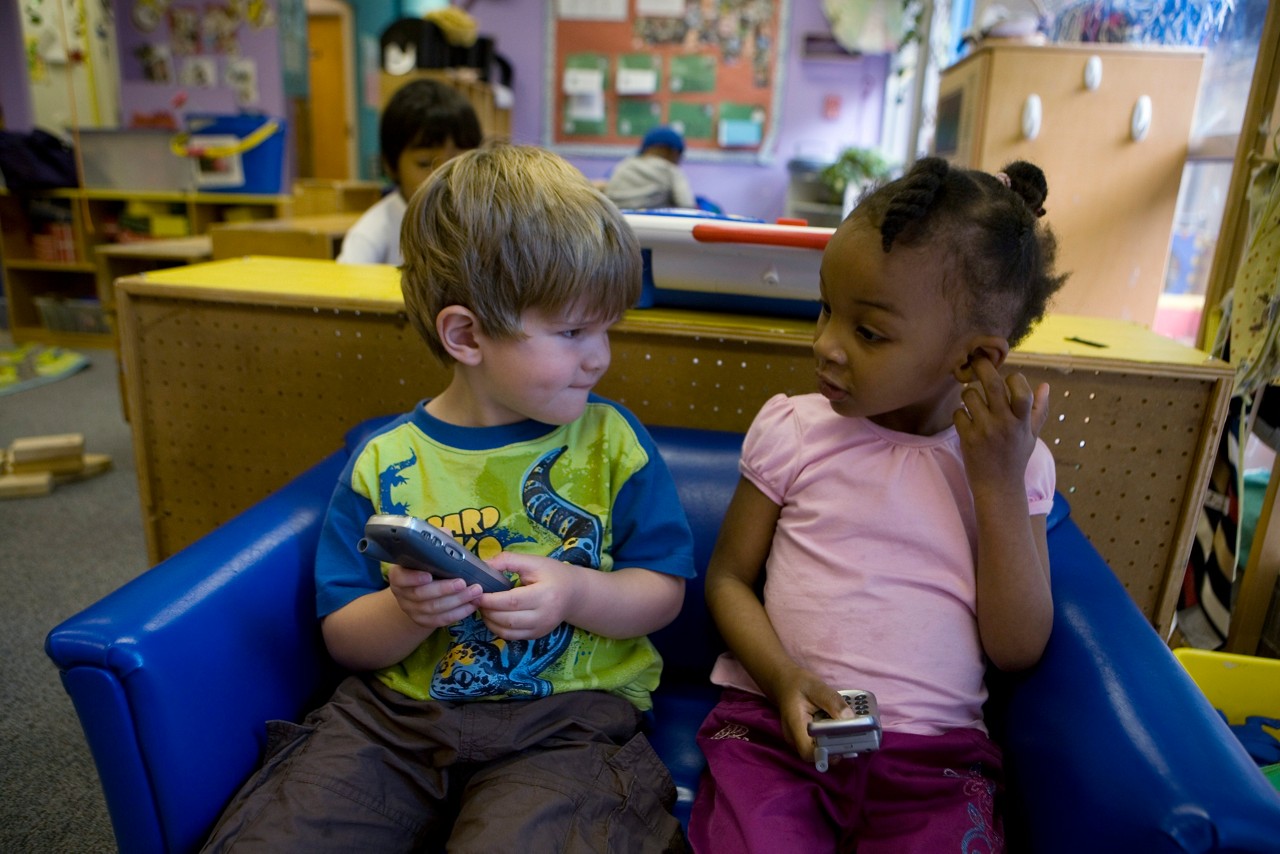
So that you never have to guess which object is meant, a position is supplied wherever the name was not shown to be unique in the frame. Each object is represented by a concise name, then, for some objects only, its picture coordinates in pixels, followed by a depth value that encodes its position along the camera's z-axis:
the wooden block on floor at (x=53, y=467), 2.69
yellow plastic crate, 1.28
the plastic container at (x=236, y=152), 4.59
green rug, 3.85
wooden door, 7.01
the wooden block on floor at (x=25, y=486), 2.59
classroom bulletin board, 6.11
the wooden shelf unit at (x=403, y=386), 1.17
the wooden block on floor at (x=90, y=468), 2.74
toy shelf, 4.72
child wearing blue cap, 3.48
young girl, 0.83
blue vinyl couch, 0.65
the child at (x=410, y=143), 2.08
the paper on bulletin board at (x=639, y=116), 6.30
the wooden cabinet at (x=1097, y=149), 2.45
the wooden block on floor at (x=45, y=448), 2.69
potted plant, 4.96
